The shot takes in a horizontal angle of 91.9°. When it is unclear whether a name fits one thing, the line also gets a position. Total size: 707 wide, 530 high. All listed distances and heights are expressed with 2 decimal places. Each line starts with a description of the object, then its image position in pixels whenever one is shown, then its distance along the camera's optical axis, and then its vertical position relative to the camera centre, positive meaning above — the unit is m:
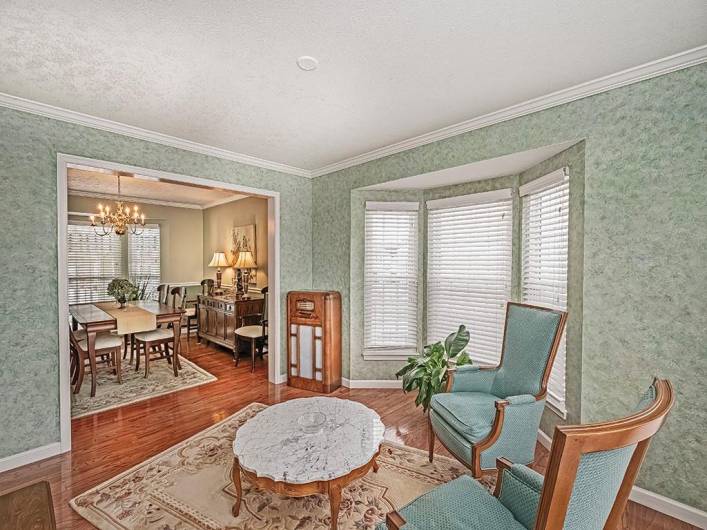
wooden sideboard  5.08 -0.88
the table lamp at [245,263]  5.71 -0.07
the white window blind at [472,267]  3.42 -0.07
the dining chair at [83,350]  3.76 -1.05
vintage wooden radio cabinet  3.92 -0.94
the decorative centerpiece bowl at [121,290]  4.26 -0.41
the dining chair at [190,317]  6.17 -1.10
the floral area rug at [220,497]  1.94 -1.49
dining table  3.67 -0.71
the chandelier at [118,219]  4.80 +0.55
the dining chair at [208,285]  6.39 -0.50
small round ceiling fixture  1.98 +1.16
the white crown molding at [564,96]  1.95 +1.15
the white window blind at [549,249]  2.65 +0.11
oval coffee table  1.73 -1.07
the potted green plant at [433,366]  2.89 -0.93
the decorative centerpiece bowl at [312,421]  2.13 -1.05
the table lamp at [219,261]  6.21 -0.04
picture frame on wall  5.90 +0.31
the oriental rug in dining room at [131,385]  3.53 -1.50
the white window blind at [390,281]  4.00 -0.25
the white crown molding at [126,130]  2.49 +1.12
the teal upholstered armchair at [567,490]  0.89 -0.69
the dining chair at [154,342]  4.31 -1.08
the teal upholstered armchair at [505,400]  2.11 -0.97
